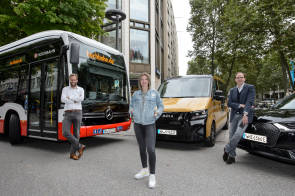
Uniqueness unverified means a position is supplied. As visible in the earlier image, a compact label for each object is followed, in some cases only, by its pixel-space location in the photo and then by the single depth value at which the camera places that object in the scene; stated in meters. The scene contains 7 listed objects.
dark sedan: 3.61
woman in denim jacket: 3.41
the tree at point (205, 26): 25.67
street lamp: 9.93
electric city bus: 5.45
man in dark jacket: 4.33
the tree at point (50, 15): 9.36
